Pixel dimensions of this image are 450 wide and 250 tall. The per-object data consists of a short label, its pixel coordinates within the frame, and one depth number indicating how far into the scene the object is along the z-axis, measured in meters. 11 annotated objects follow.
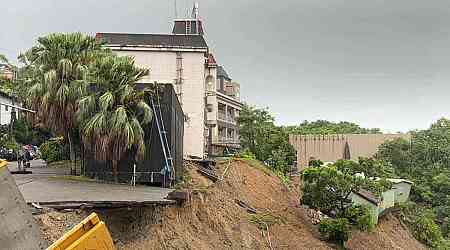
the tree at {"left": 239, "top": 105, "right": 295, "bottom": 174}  40.62
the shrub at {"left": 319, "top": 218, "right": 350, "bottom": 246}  25.08
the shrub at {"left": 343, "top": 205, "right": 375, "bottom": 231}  25.33
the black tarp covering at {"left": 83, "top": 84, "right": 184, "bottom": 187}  18.22
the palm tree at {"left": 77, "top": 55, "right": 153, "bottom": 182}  17.27
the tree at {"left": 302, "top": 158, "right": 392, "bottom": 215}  25.67
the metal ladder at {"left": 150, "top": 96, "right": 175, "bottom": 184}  18.09
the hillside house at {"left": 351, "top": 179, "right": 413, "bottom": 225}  29.24
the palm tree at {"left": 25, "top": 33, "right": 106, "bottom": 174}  19.83
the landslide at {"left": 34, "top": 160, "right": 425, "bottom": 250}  12.73
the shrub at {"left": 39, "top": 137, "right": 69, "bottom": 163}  31.02
